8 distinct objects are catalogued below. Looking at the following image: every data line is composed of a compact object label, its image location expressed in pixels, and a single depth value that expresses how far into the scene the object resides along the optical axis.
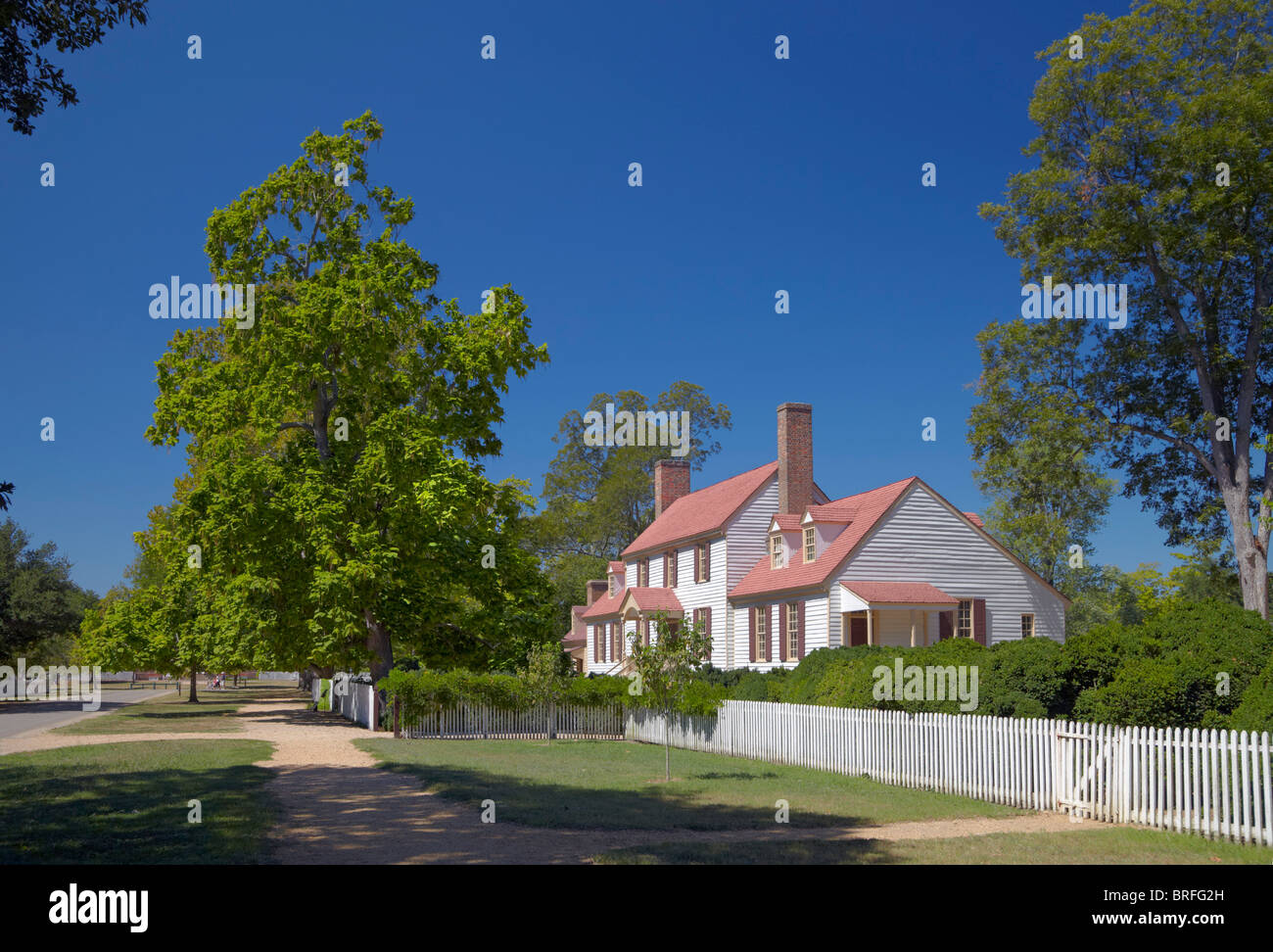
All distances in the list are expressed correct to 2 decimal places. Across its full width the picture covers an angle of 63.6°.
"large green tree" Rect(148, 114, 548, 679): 30.62
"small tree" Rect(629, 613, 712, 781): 20.00
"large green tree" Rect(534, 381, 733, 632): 72.75
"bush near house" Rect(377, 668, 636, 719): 28.00
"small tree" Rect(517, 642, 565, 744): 27.88
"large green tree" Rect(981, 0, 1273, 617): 33.75
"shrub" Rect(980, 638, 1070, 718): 16.93
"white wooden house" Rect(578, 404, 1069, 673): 35.00
